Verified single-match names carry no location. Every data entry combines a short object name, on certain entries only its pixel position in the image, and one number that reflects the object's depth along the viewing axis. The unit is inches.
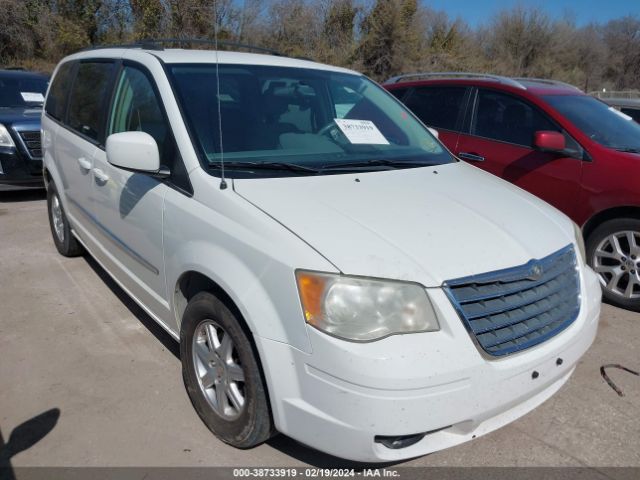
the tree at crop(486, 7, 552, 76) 1376.7
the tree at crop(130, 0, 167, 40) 802.8
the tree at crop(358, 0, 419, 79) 1093.1
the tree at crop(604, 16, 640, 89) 1665.8
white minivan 78.2
